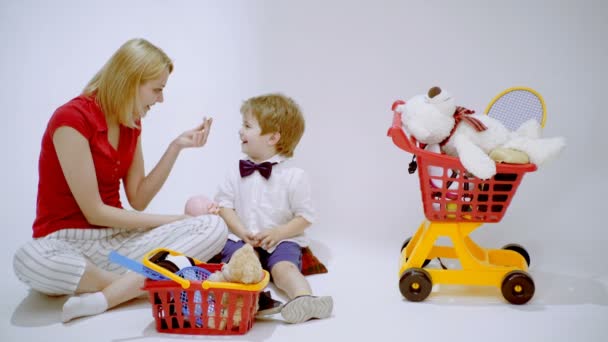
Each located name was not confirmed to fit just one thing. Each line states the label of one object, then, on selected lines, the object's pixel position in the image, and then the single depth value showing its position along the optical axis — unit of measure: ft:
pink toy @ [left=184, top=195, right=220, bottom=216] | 8.33
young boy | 8.14
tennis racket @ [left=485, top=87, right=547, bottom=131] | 7.75
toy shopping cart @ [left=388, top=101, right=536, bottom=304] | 7.09
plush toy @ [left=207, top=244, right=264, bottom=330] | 6.17
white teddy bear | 6.98
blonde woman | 6.83
